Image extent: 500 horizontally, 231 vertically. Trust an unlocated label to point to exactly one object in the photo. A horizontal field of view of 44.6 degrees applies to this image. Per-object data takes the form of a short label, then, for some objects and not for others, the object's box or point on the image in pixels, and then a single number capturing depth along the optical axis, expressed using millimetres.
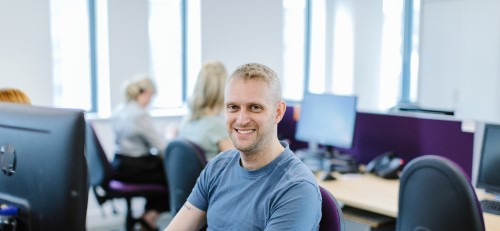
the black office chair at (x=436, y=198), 1973
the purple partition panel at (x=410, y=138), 3049
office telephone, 3203
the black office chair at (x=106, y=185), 3609
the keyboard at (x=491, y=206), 2529
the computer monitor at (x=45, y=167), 1179
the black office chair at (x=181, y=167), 2906
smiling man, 1617
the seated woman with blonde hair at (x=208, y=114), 3344
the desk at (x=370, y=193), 2594
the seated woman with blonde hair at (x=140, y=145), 3895
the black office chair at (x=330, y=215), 1640
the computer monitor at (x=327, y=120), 3441
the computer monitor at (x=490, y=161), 2746
